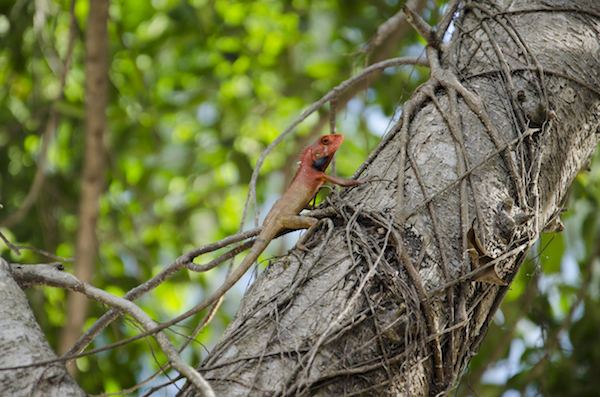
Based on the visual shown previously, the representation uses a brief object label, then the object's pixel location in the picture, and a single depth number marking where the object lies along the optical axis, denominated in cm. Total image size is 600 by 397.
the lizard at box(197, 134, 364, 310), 425
